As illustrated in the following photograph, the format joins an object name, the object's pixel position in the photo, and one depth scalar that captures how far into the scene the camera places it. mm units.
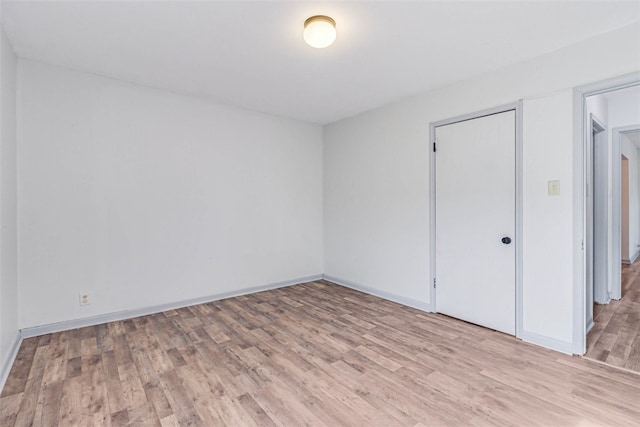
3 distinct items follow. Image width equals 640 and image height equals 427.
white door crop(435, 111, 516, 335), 2881
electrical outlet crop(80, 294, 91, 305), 3037
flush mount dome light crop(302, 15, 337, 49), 2088
